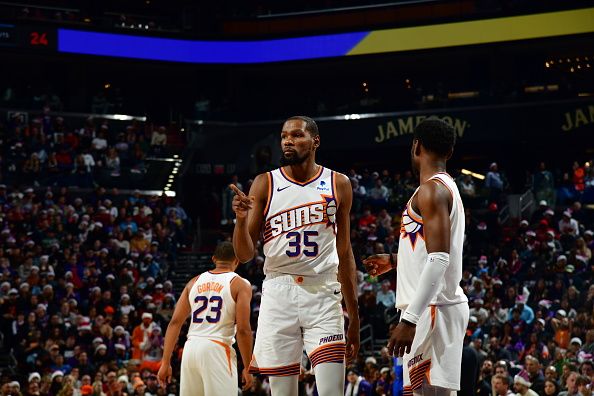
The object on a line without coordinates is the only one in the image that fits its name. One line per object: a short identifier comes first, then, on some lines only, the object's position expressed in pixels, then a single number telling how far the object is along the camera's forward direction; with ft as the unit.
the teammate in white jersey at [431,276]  18.39
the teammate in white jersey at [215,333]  29.40
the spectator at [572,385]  42.18
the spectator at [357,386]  50.83
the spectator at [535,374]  45.11
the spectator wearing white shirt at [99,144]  91.81
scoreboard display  99.91
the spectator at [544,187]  76.33
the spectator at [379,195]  81.61
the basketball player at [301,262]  21.88
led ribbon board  94.02
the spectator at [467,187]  79.41
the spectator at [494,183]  79.13
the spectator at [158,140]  98.69
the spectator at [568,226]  67.26
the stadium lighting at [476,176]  83.51
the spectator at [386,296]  62.95
